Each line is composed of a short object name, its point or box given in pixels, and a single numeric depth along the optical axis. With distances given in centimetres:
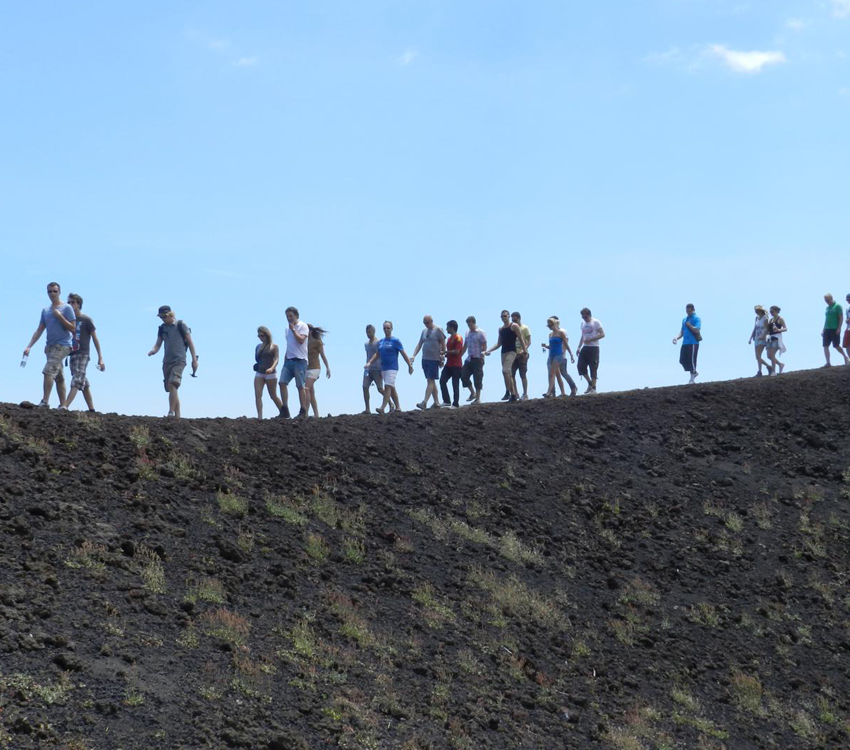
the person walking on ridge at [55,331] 1661
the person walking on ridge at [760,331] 2727
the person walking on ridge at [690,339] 2609
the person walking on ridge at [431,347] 2233
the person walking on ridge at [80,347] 1731
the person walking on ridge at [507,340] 2288
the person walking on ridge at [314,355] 1989
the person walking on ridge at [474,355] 2269
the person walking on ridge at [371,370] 2159
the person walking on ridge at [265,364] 1908
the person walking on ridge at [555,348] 2357
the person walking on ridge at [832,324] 2708
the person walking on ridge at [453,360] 2238
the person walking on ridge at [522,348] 2302
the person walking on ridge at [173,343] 1741
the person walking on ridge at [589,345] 2375
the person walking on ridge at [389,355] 2117
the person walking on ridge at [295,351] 1909
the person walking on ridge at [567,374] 2367
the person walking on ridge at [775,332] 2725
